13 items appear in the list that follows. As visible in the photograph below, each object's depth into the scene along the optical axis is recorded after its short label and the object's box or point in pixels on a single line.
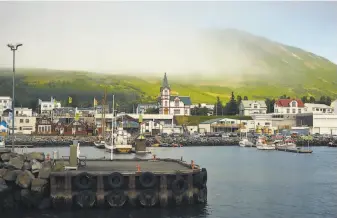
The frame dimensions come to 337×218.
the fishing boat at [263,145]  113.75
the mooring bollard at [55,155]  40.10
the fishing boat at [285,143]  111.12
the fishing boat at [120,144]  91.56
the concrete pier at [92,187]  32.59
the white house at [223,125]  178.50
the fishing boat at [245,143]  126.12
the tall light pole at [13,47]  41.24
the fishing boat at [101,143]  110.84
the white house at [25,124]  159.56
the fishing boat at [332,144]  125.31
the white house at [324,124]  169.38
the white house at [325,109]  197.15
